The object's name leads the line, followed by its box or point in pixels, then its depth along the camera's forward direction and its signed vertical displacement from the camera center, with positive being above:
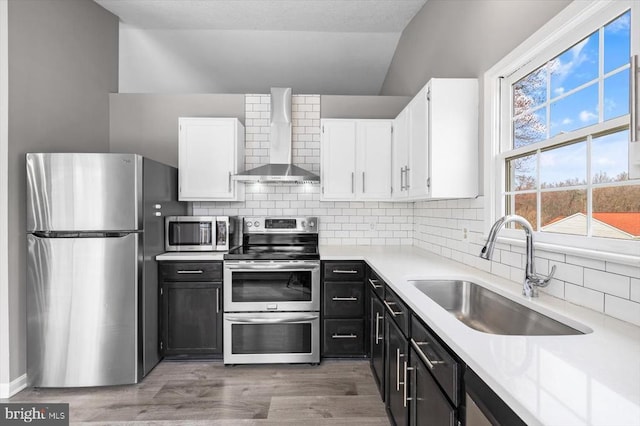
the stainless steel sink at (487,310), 1.39 -0.48
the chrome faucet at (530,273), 1.51 -0.28
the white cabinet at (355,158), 3.35 +0.52
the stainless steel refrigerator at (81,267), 2.47 -0.42
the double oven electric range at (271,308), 2.91 -0.84
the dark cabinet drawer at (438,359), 1.10 -0.54
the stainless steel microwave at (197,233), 3.12 -0.21
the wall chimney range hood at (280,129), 3.42 +0.82
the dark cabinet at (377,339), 2.28 -0.92
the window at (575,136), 1.29 +0.34
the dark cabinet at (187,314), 2.94 -0.89
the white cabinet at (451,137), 2.23 +0.49
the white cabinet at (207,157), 3.29 +0.52
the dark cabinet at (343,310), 2.95 -0.86
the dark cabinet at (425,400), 1.18 -0.73
